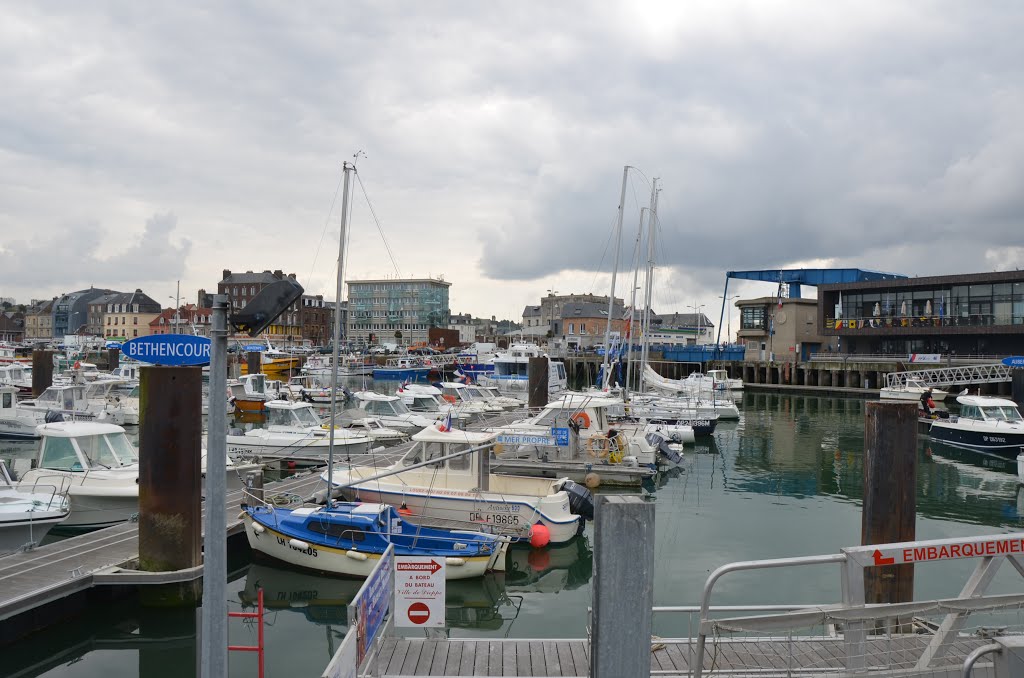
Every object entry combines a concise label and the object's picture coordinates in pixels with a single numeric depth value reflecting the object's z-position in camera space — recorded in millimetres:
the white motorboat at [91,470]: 18078
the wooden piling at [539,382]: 38281
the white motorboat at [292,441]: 28266
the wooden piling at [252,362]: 55344
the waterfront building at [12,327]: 142250
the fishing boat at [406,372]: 82250
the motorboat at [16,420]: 34062
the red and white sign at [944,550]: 7168
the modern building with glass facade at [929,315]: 64250
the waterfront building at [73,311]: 140625
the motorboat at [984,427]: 32938
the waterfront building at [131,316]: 129750
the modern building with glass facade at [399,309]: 150875
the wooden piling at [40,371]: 42812
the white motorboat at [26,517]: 14156
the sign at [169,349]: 9922
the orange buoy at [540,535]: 17609
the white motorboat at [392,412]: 34562
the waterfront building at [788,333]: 85188
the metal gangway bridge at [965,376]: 50250
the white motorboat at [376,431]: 30578
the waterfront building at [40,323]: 147250
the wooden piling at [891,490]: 10344
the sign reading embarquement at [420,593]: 9984
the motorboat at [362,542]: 14977
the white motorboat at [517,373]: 57138
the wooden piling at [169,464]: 12492
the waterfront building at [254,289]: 133000
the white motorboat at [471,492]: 17531
